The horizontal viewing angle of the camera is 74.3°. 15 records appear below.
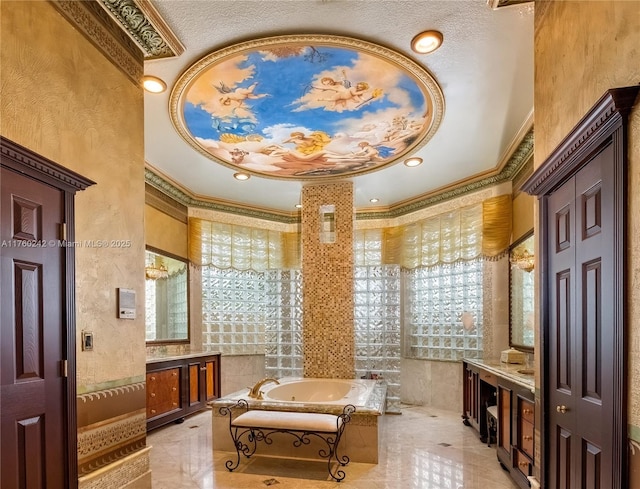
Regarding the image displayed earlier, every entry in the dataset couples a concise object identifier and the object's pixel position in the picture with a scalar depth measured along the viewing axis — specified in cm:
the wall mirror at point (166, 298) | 508
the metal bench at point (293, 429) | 339
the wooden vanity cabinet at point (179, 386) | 450
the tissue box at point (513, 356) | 415
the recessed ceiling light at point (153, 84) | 292
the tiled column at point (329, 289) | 522
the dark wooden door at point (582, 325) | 152
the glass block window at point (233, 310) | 606
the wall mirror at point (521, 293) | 407
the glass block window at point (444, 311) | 538
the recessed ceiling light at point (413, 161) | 460
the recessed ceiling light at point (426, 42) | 250
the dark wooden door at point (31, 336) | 165
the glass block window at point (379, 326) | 559
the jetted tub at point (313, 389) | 469
